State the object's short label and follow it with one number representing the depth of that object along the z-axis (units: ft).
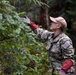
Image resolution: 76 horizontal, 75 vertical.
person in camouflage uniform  22.58
